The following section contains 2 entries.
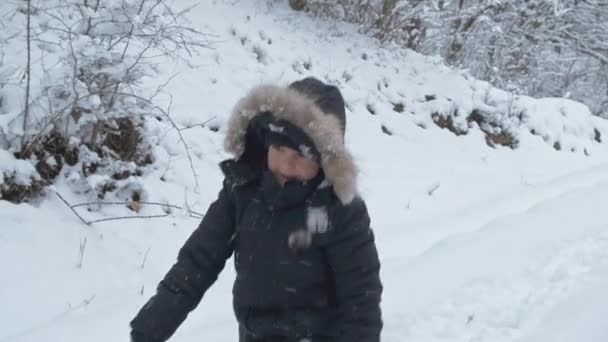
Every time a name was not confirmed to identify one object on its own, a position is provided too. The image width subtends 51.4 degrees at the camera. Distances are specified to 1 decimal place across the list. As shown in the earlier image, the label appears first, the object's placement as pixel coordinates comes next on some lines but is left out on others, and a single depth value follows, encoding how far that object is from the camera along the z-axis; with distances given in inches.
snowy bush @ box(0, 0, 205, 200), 166.7
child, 71.4
